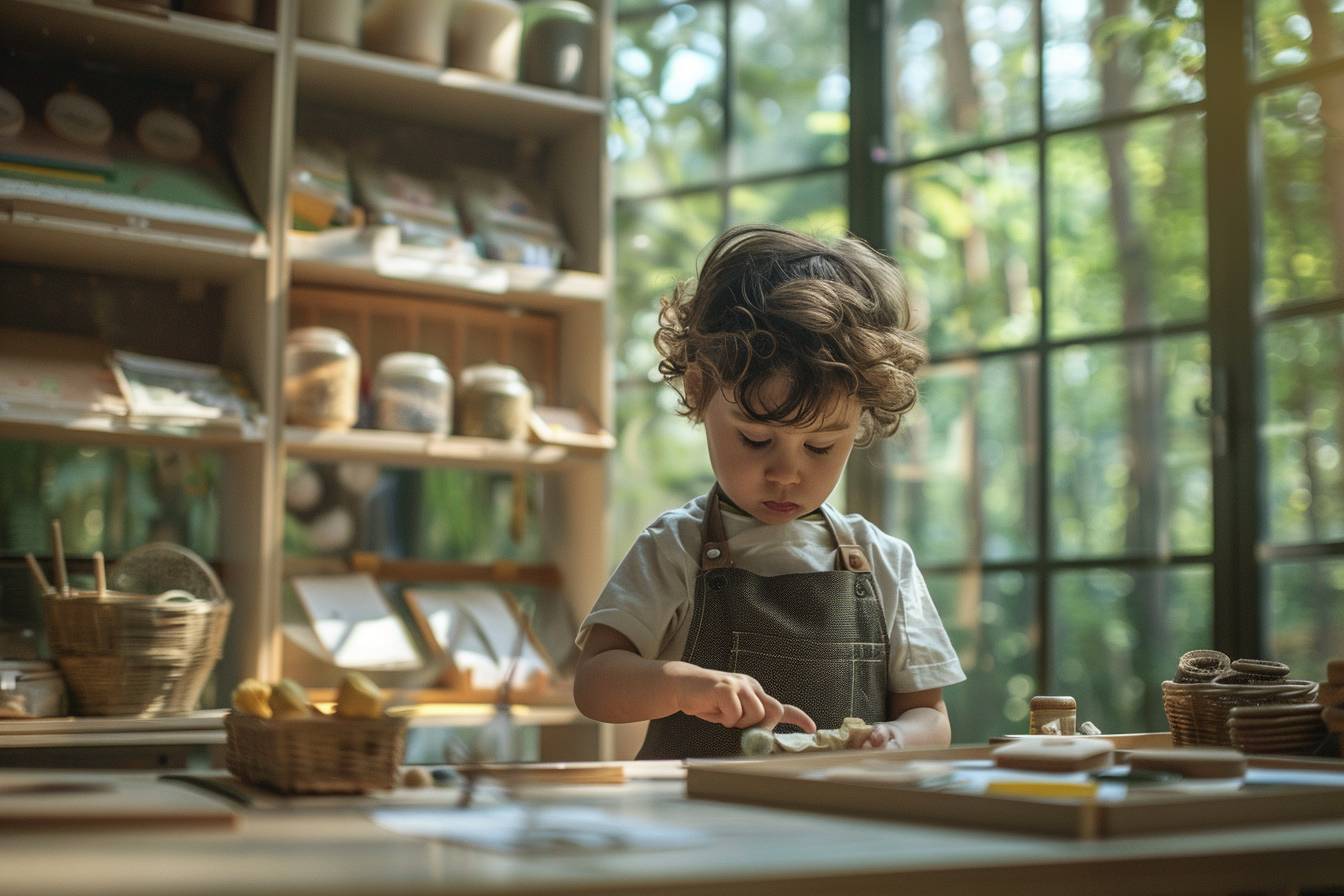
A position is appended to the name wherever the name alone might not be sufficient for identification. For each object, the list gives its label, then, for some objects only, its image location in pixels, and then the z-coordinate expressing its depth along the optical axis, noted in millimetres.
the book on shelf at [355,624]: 2590
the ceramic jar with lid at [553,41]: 2877
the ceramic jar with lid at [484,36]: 2773
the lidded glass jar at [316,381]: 2533
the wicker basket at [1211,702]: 1197
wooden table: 573
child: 1552
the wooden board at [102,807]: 736
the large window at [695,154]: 3039
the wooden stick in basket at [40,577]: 2227
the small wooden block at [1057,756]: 930
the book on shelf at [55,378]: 2297
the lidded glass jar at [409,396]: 2641
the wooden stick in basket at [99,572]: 2199
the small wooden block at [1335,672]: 1157
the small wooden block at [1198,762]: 907
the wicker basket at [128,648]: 2201
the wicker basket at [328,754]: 904
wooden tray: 731
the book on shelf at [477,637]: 2654
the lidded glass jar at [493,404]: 2721
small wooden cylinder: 1316
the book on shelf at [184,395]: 2383
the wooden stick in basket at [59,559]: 2186
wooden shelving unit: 2447
